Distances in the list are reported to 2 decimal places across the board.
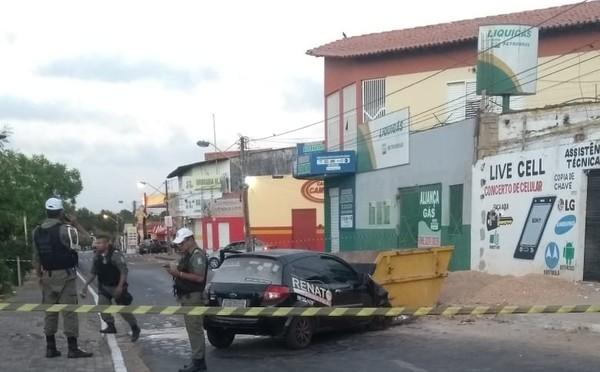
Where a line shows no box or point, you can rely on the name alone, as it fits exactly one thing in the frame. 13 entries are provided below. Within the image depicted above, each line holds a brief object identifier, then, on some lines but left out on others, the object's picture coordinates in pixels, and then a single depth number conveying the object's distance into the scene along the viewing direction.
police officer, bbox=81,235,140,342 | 11.12
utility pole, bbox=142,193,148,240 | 98.34
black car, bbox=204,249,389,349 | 10.41
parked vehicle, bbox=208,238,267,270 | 37.26
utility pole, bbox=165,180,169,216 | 75.72
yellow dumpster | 13.65
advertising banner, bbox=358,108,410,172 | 25.55
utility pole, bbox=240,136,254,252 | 35.91
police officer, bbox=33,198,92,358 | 8.84
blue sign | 29.78
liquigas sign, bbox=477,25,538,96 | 20.98
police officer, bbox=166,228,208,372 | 8.45
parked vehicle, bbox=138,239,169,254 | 73.75
